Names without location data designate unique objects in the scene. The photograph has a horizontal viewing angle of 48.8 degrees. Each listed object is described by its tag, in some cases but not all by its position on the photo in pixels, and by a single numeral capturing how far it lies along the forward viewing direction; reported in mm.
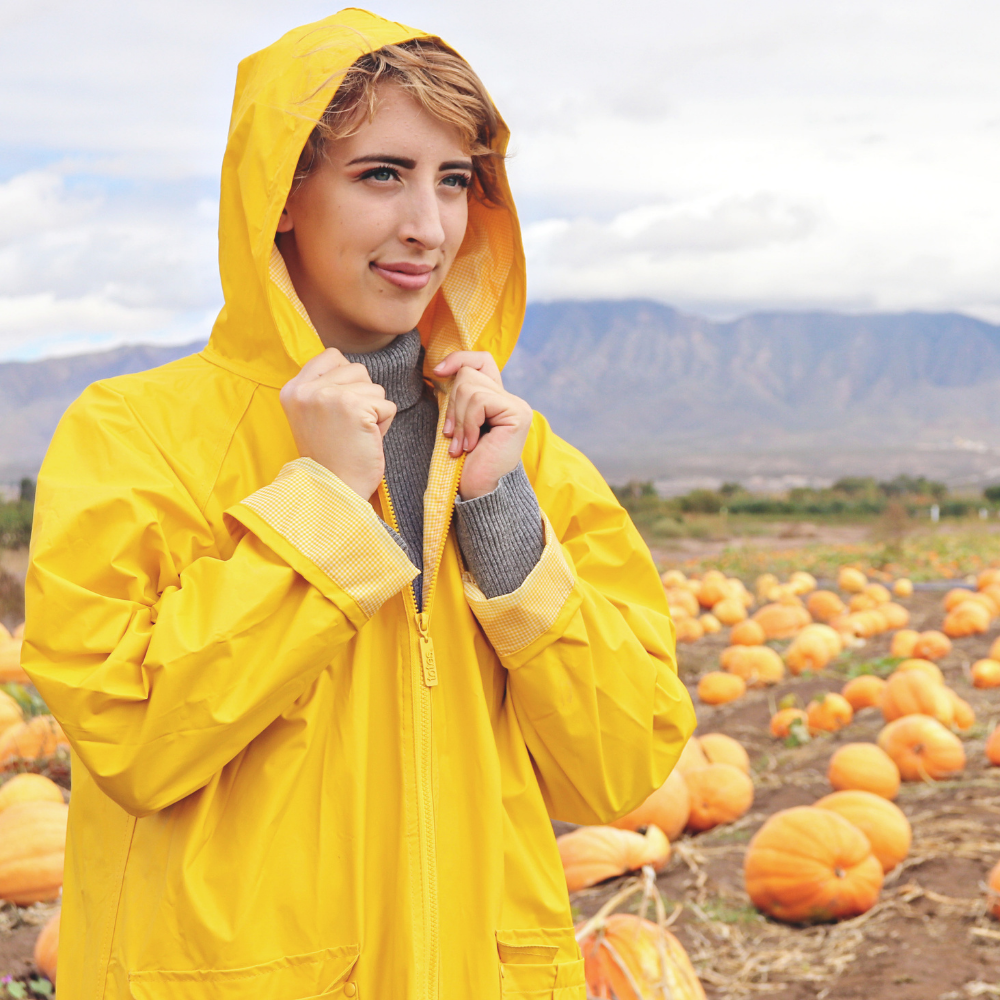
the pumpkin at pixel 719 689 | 8492
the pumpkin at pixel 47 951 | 3475
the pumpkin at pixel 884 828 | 4887
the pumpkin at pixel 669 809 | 5488
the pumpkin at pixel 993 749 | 6062
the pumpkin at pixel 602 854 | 4777
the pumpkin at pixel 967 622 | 10266
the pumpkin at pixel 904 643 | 9234
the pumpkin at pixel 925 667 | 7371
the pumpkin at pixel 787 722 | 7418
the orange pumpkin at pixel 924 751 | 6164
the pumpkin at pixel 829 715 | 7414
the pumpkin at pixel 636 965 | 3387
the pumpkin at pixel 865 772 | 5770
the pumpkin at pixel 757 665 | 8938
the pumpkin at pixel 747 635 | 9922
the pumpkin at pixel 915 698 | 6941
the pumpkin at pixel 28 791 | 4777
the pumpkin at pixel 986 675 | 8133
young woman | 1615
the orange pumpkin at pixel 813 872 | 4480
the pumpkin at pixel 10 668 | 6910
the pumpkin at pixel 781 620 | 10656
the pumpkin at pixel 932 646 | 9094
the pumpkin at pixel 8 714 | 5875
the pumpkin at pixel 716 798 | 5801
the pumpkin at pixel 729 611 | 12008
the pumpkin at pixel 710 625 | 11523
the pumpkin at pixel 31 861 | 4234
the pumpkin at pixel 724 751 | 6406
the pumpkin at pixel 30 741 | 5512
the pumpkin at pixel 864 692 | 7781
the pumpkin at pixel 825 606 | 11914
